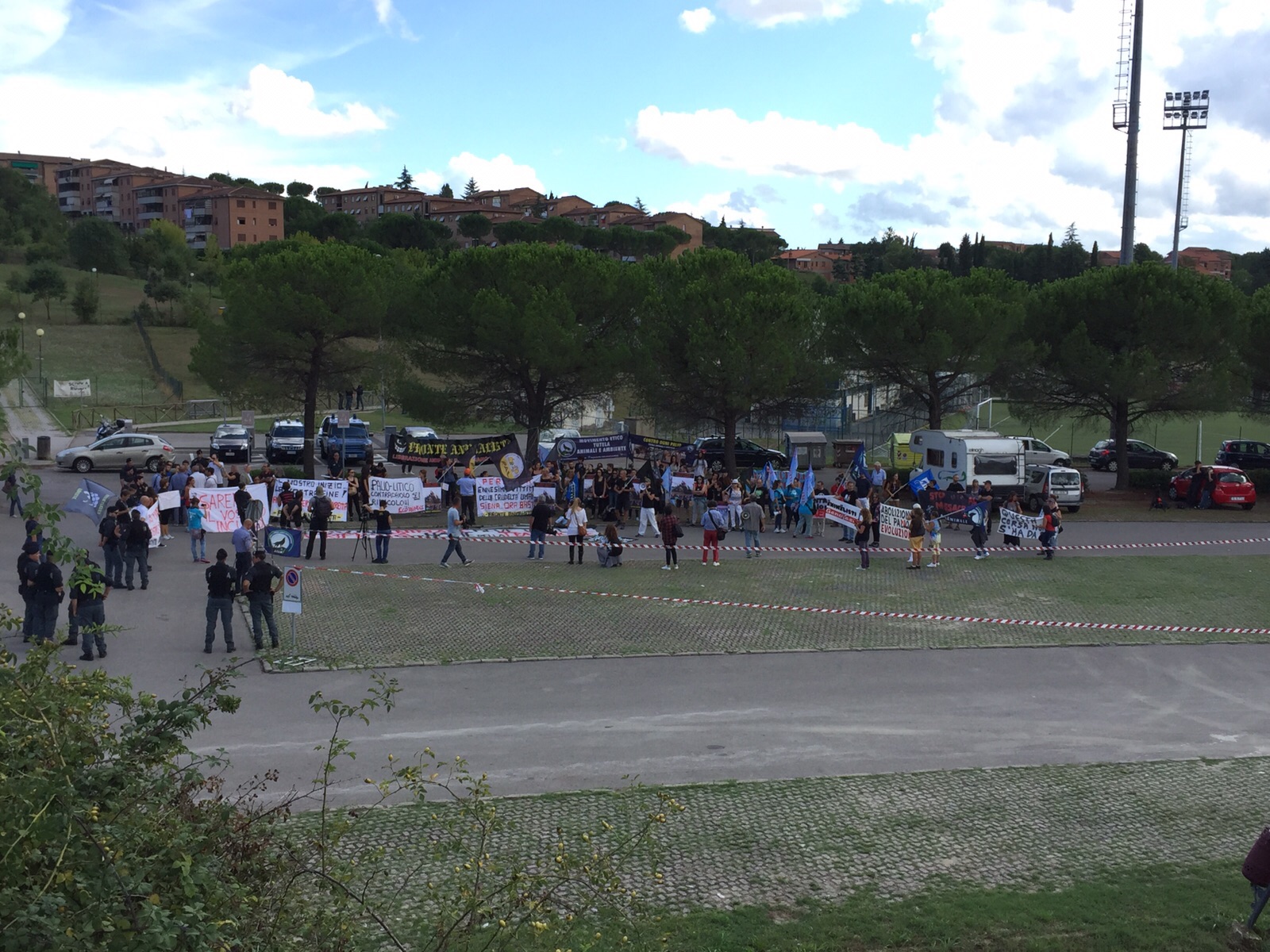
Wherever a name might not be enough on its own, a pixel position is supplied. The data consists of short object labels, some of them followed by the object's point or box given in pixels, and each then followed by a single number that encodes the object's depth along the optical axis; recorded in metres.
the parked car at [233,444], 40.56
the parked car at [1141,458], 44.06
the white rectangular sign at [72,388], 58.50
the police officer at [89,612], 14.67
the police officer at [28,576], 14.82
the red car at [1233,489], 34.41
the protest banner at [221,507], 23.98
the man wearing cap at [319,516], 22.64
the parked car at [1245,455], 42.09
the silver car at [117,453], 37.00
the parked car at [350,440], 41.34
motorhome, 33.12
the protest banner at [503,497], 28.77
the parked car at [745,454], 42.66
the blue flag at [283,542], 23.02
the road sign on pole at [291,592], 15.70
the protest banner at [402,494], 28.12
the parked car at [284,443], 41.09
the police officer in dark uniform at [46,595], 14.74
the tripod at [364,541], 23.12
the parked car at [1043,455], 42.75
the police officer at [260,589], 15.59
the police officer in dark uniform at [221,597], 15.62
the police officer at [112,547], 18.47
